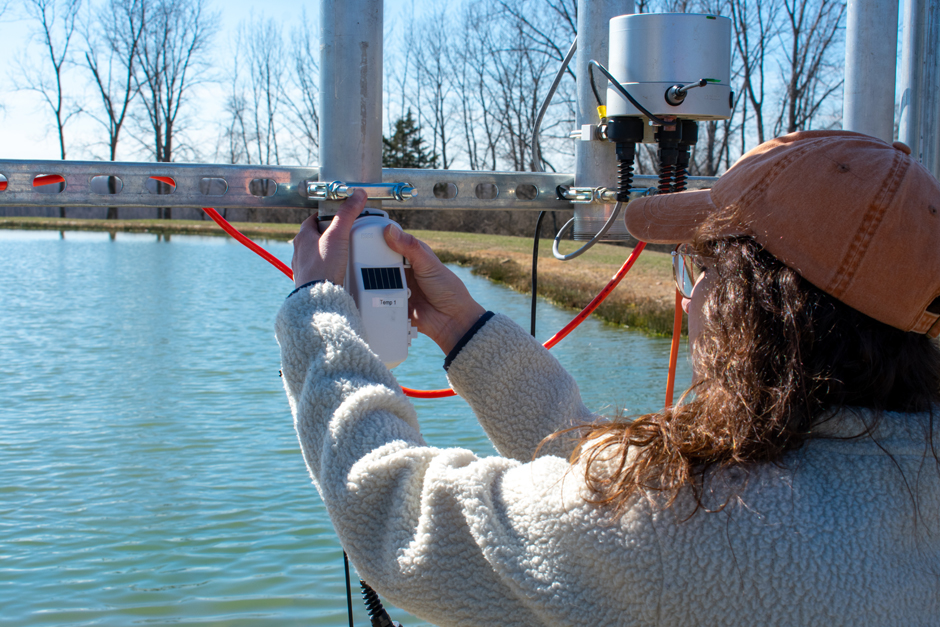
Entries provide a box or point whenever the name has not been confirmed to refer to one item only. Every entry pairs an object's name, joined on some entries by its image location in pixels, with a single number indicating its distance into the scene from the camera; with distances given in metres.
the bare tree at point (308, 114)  38.88
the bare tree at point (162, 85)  37.09
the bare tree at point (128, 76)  35.47
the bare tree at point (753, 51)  27.59
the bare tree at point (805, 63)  27.46
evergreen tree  40.19
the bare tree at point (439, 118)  40.91
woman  0.98
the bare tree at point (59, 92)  36.38
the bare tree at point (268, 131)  42.10
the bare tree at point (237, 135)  42.50
